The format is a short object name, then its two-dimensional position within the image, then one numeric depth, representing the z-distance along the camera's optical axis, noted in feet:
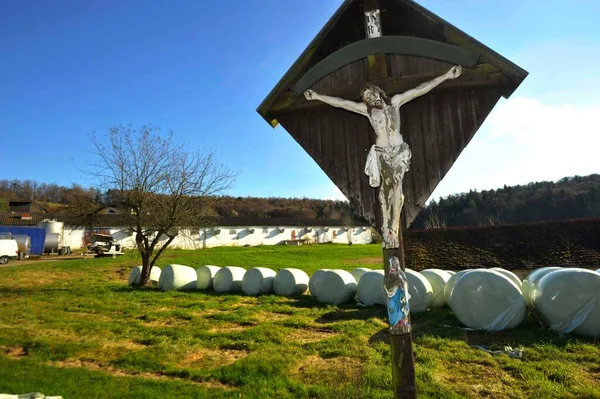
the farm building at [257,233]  168.86
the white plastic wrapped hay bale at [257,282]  60.34
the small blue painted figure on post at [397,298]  9.11
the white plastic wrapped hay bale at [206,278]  66.74
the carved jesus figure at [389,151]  9.59
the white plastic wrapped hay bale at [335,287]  51.31
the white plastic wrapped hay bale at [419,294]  44.04
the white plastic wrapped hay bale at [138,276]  70.69
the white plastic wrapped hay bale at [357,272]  58.01
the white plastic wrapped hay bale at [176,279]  64.80
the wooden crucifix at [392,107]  9.53
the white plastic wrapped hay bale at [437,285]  46.03
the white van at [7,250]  110.42
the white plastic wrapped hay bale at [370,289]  48.27
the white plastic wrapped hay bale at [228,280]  63.72
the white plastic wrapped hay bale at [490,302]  34.76
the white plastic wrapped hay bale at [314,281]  53.72
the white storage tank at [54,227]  148.25
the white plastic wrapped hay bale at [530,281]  36.55
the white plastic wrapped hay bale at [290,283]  58.85
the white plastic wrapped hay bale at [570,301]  31.45
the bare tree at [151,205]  68.90
